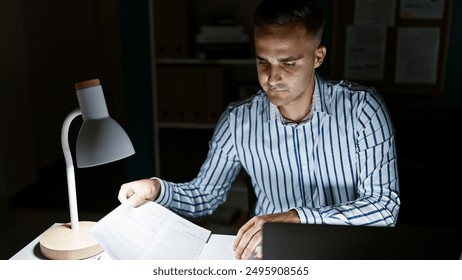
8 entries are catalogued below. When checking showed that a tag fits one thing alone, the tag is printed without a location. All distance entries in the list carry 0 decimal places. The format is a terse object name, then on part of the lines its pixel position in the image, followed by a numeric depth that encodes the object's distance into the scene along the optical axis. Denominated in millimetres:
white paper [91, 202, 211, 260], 1203
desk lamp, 1171
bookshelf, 3195
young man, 1418
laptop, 829
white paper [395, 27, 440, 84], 2990
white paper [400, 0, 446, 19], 2934
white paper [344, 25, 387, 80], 3055
